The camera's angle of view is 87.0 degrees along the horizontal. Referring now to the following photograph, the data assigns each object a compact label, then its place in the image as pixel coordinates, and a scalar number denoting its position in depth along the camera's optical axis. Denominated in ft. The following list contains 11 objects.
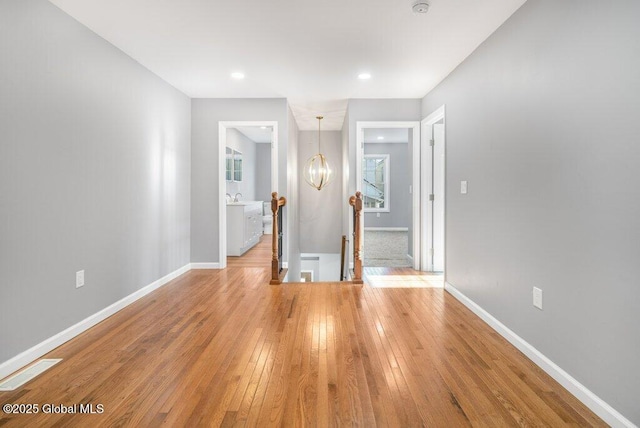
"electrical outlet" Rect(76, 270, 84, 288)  8.90
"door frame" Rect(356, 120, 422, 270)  16.33
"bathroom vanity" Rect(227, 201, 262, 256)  20.34
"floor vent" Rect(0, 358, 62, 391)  6.39
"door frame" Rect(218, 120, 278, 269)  16.23
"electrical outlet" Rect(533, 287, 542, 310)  7.36
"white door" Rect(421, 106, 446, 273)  16.03
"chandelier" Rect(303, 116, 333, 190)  23.88
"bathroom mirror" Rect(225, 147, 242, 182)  23.97
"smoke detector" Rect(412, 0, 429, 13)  8.04
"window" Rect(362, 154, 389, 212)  33.76
